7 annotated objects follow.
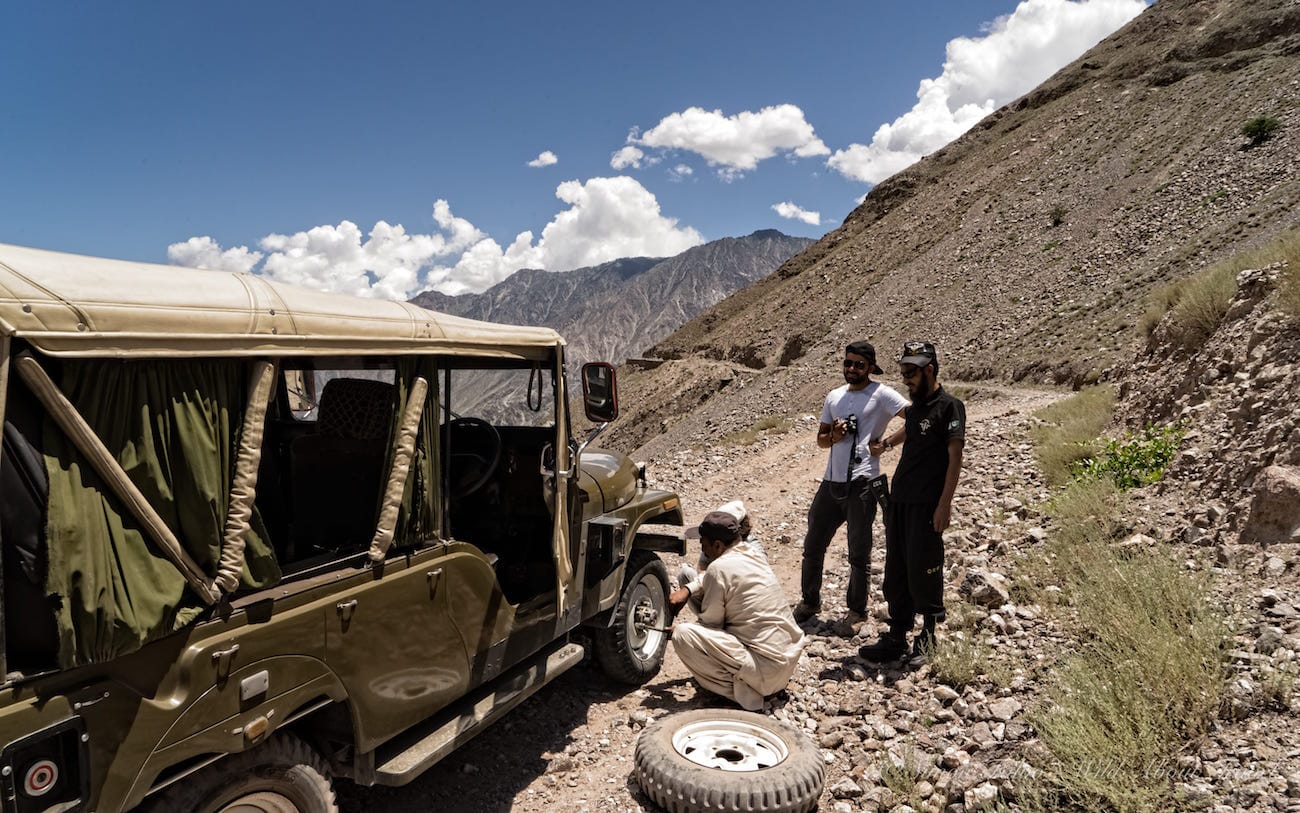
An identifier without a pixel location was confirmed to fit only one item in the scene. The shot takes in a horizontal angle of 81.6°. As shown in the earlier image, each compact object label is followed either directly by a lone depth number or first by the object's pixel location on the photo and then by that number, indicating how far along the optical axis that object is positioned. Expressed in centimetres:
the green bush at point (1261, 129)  2575
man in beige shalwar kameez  439
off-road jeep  203
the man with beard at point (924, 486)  458
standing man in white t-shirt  527
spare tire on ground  343
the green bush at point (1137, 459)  685
